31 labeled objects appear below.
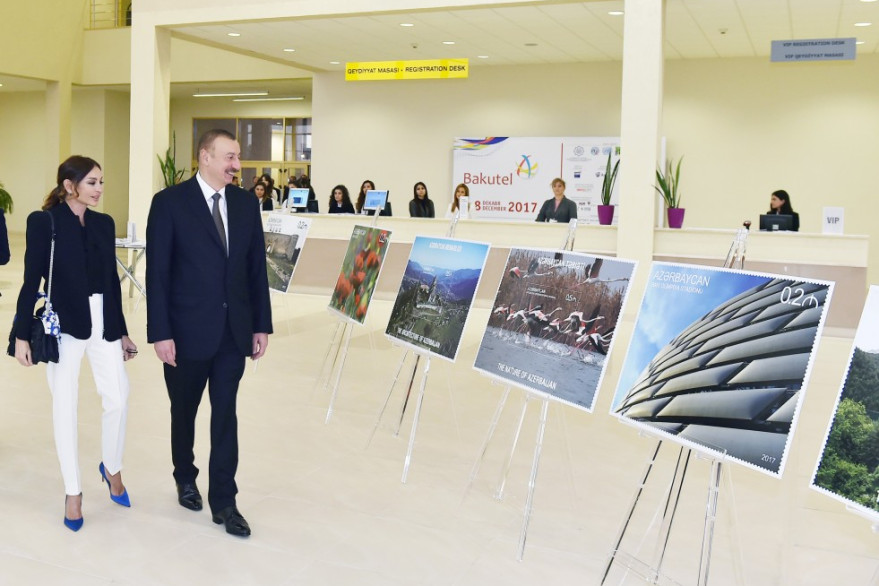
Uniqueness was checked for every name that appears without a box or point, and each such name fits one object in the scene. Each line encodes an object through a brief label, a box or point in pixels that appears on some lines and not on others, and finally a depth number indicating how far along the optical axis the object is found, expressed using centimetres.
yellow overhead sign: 1401
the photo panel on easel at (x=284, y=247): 838
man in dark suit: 386
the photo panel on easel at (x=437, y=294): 493
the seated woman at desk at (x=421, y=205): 1320
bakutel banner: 1526
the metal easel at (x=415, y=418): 482
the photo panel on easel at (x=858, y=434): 264
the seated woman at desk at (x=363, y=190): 1438
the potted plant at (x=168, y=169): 1340
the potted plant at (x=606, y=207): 1113
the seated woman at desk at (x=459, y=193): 1304
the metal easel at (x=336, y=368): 605
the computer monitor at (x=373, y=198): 1123
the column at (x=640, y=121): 1037
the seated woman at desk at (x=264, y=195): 1422
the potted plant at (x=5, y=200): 1641
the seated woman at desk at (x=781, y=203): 1122
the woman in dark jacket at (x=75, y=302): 389
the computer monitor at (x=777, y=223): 1051
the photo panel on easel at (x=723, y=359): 298
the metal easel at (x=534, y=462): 385
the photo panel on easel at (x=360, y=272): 618
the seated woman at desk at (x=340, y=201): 1378
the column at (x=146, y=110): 1337
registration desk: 1012
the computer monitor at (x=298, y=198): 1261
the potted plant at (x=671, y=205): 1051
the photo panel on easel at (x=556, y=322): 398
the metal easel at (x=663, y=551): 315
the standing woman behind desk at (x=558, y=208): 1141
